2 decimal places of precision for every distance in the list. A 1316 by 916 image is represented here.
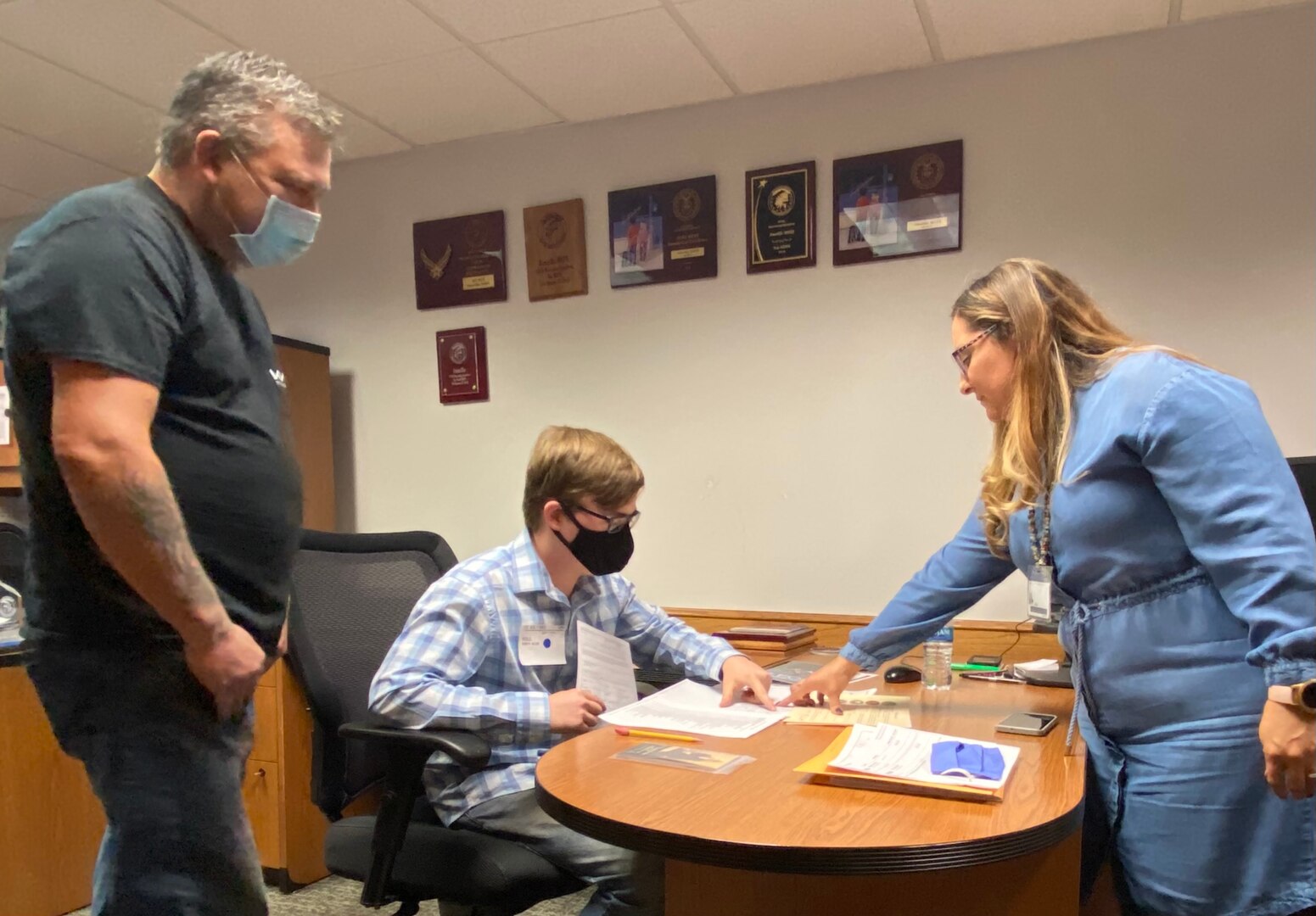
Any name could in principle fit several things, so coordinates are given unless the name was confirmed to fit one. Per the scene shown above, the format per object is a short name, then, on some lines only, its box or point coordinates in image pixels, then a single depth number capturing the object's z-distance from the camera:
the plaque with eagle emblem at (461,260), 3.28
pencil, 1.43
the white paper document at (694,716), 1.48
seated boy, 1.51
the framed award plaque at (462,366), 3.32
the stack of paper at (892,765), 1.10
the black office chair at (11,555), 3.12
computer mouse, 1.92
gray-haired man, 0.93
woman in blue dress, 1.06
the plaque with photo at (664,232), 3.00
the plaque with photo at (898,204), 2.72
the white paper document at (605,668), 1.70
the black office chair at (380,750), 1.46
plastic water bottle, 1.89
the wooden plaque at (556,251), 3.16
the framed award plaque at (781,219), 2.88
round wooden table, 0.96
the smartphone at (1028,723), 1.44
